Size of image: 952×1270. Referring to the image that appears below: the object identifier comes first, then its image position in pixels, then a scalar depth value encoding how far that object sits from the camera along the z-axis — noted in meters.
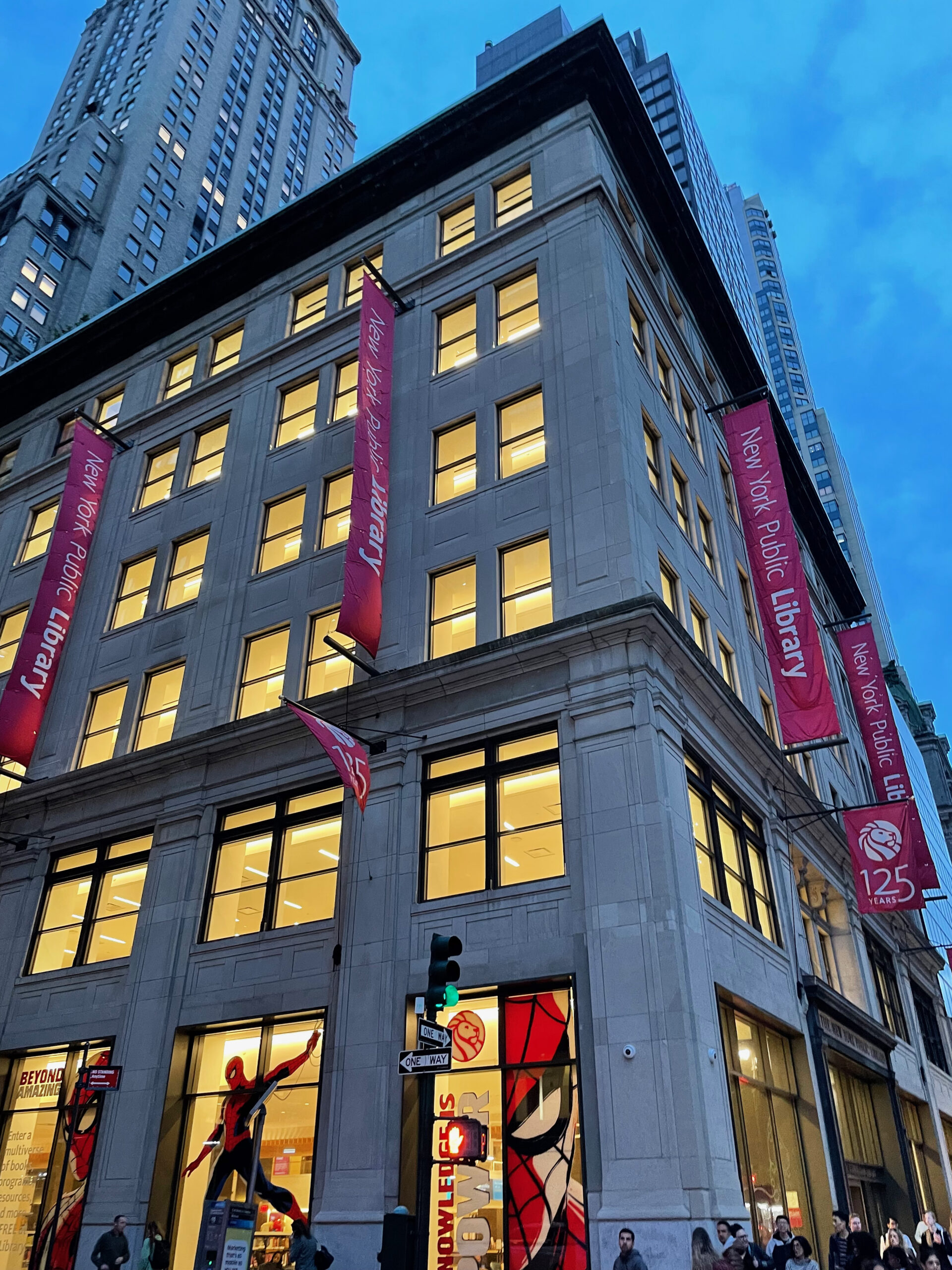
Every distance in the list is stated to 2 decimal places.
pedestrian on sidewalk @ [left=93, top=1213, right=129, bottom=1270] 15.96
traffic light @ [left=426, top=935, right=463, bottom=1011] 9.73
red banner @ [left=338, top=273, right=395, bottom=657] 19.17
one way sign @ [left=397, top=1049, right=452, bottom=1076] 9.80
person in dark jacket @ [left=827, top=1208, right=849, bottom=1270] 15.41
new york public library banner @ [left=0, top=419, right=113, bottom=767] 24.70
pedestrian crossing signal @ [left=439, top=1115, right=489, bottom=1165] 10.52
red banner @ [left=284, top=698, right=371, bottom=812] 15.66
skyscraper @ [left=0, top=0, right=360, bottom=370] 87.31
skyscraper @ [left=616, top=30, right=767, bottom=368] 97.20
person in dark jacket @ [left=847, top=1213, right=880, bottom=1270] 12.30
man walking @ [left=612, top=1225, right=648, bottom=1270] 11.77
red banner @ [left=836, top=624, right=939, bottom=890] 32.97
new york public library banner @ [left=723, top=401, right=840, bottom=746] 21.67
